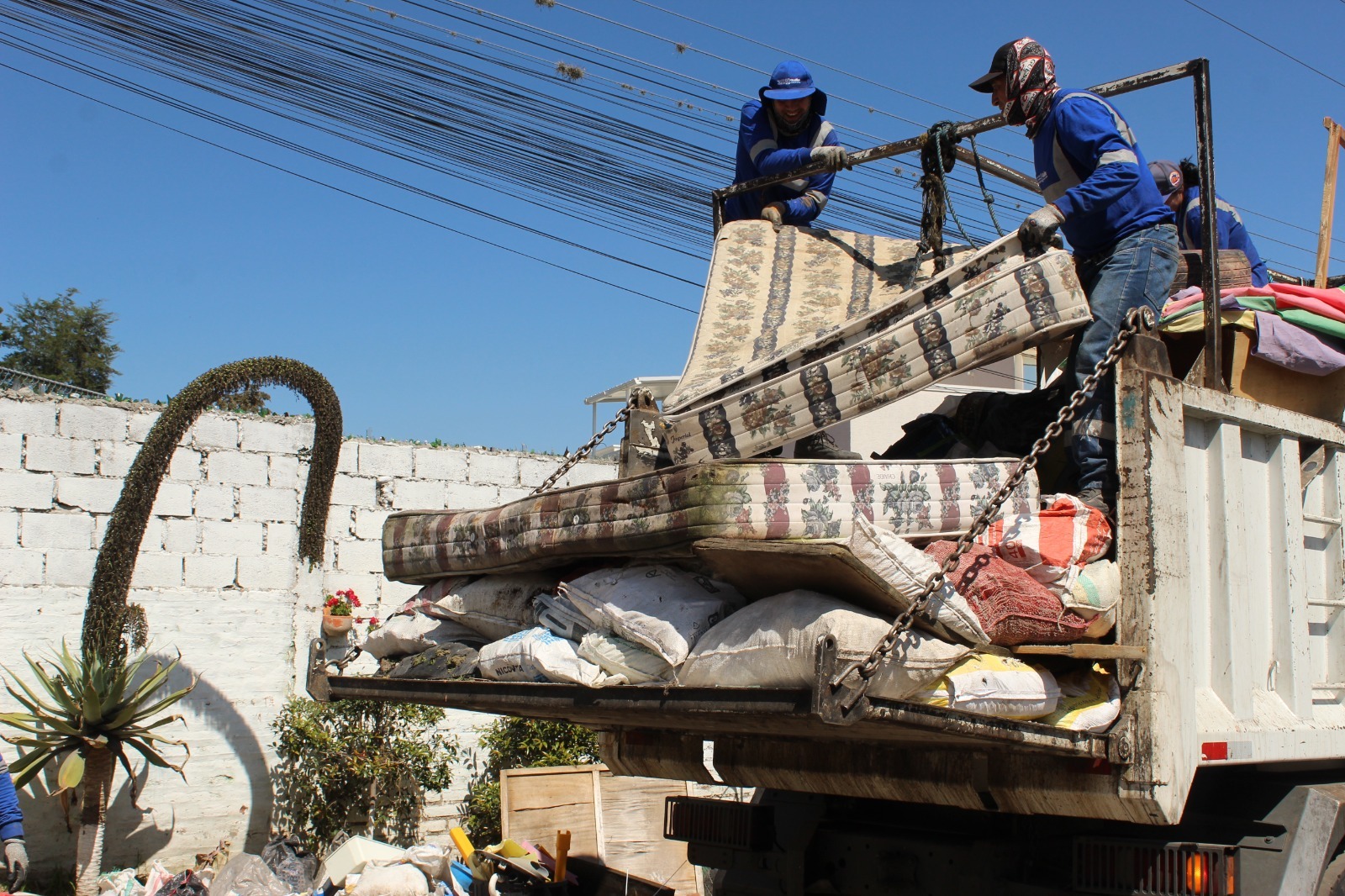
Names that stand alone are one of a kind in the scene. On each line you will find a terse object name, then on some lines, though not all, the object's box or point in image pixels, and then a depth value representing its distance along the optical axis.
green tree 23.78
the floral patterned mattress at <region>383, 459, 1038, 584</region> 2.51
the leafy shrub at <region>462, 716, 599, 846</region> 7.14
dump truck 2.62
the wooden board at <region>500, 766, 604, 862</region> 6.40
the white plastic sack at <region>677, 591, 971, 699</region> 2.39
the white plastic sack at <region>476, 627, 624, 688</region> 2.87
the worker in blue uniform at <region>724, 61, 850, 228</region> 4.68
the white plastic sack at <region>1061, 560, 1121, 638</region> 2.68
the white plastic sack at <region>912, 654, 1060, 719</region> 2.49
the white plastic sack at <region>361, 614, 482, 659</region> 3.57
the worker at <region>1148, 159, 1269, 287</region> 4.73
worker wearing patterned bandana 3.33
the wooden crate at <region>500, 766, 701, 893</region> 6.41
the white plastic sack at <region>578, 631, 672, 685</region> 2.79
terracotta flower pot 7.08
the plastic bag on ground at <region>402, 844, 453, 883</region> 6.07
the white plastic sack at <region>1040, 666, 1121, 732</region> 2.64
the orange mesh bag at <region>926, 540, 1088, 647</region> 2.59
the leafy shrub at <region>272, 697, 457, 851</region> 6.73
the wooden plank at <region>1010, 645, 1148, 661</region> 2.57
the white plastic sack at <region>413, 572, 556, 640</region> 3.30
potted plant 7.09
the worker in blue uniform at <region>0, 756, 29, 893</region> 4.50
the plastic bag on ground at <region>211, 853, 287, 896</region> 5.77
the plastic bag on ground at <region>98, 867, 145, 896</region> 5.87
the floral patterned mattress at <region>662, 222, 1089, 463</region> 3.10
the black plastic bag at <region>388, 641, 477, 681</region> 3.29
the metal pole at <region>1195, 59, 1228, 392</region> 3.29
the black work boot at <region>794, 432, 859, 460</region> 3.87
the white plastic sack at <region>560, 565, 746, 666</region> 2.75
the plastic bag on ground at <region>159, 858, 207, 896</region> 5.67
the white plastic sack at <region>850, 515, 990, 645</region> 2.42
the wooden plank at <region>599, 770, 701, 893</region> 6.44
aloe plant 5.79
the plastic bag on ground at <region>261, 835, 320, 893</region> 6.11
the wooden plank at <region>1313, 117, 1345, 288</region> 5.10
